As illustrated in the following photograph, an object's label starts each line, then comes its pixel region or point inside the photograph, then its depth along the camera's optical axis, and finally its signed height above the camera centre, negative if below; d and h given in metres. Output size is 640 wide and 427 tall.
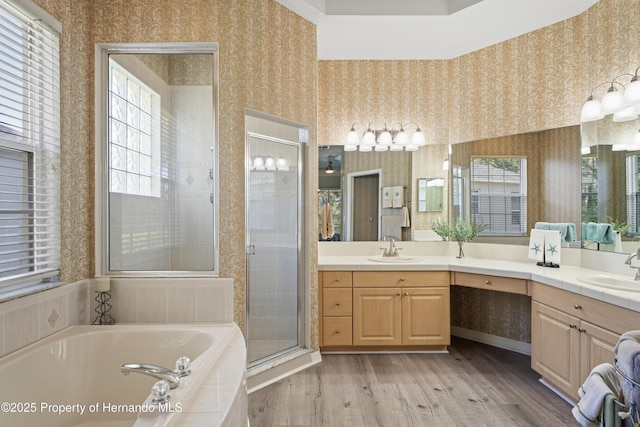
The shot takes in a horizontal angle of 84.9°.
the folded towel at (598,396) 1.22 -0.66
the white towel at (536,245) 2.88 -0.27
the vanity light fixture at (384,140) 3.51 +0.74
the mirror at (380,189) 3.49 +0.24
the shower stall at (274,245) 2.64 -0.26
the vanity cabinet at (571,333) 1.93 -0.76
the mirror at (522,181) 2.89 +0.28
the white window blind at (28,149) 1.70 +0.34
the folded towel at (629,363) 1.15 -0.51
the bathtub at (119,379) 1.31 -0.76
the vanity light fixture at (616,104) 2.24 +0.75
